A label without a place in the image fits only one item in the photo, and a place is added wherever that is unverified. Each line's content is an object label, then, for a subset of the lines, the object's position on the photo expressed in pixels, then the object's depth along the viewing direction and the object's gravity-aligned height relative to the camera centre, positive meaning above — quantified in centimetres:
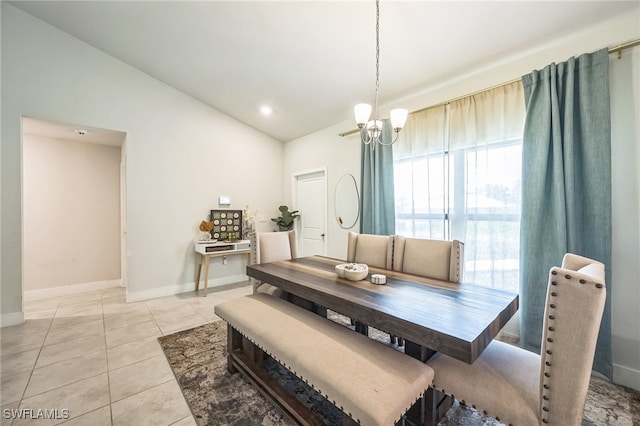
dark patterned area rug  152 -125
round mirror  378 +18
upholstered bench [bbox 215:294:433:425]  102 -74
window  235 +36
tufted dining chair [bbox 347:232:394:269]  236 -37
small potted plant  475 -11
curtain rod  178 +120
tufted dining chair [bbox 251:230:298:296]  256 -38
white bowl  181 -43
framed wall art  422 -19
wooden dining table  107 -51
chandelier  187 +71
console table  379 -58
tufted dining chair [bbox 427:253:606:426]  89 -64
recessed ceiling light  392 +166
